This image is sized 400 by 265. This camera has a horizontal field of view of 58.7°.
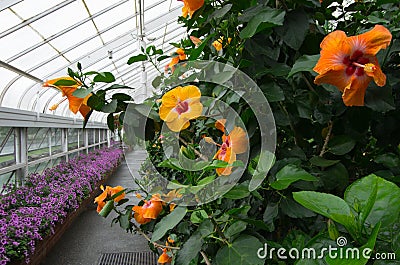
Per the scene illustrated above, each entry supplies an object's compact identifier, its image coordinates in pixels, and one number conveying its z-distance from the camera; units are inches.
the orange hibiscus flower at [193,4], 23.6
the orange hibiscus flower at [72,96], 23.9
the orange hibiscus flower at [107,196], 34.0
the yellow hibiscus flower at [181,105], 22.1
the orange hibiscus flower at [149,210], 31.7
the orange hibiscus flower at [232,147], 20.9
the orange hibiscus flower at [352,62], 16.8
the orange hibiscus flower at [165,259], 43.4
